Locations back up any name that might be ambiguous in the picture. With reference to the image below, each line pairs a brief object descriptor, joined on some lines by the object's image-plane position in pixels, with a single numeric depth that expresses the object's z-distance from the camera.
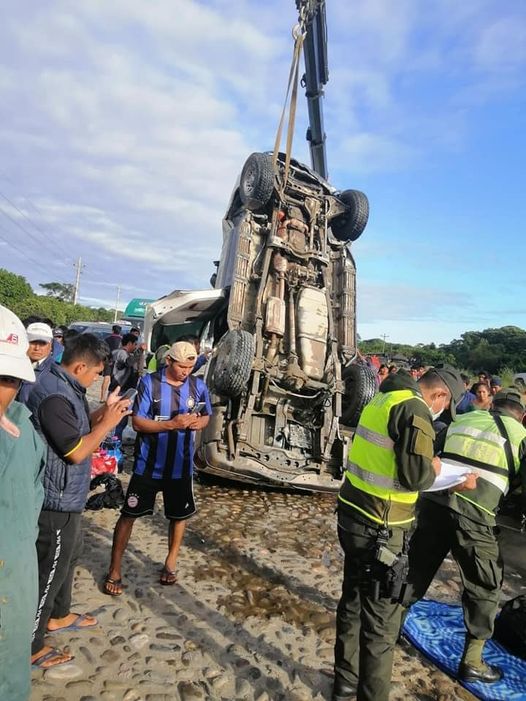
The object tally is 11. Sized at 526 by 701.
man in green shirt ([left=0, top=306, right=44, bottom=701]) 1.28
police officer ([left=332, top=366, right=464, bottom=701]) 2.17
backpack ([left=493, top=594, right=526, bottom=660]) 3.03
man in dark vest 2.16
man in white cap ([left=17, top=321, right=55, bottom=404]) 3.99
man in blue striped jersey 3.22
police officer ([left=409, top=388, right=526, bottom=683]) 2.71
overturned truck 5.50
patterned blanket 2.64
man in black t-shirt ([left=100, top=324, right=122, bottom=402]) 7.00
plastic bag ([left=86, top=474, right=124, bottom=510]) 4.52
